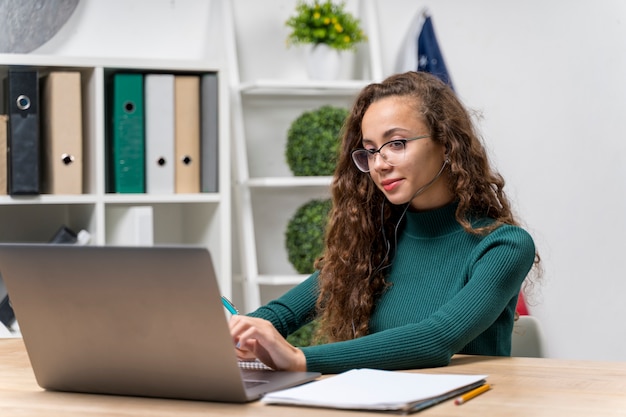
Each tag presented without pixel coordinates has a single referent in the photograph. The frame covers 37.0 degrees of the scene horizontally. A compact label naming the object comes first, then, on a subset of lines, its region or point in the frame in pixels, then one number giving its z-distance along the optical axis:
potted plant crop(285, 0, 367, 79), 2.86
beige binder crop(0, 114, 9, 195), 2.39
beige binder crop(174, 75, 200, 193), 2.57
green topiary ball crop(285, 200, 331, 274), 2.85
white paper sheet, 1.06
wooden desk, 1.08
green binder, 2.51
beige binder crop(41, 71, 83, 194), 2.45
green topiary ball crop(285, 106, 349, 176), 2.81
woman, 1.68
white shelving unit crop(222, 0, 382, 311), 2.98
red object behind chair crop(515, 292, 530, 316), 2.96
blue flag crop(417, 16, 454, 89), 3.00
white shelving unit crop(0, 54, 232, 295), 2.47
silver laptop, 1.07
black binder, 2.39
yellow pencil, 1.11
